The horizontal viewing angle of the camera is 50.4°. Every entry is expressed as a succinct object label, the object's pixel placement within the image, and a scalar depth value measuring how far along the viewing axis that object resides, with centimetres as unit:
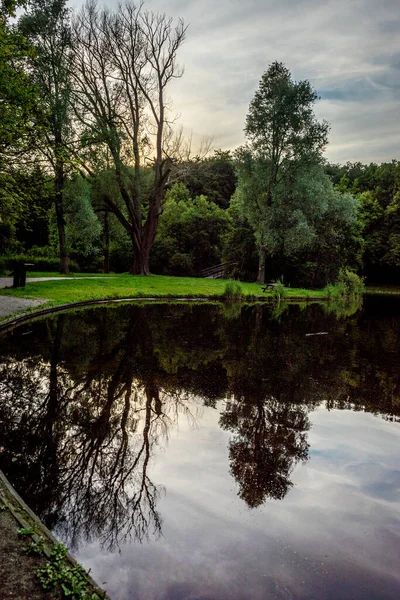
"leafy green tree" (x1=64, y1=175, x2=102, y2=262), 2739
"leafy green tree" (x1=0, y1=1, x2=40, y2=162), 1368
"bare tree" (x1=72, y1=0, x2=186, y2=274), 2838
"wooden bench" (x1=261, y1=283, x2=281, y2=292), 2606
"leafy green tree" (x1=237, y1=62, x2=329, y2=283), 2958
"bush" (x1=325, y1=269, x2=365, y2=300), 2919
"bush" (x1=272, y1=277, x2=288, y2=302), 2566
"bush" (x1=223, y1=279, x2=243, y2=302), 2348
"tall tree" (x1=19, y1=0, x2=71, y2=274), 2488
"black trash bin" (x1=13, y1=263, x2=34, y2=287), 1816
